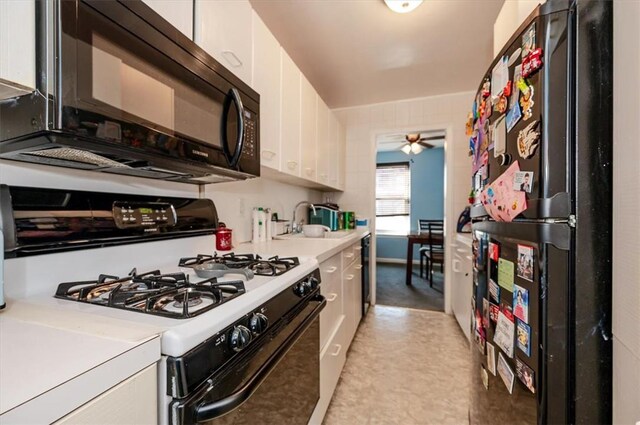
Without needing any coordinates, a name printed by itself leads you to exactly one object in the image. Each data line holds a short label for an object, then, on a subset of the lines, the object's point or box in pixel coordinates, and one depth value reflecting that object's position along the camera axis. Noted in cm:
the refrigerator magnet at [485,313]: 102
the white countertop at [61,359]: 33
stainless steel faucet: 254
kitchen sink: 210
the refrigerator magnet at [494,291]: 94
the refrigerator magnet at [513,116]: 82
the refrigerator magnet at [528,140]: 74
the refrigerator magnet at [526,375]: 76
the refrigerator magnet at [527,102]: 76
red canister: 139
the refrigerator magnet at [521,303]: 77
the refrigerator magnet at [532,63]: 74
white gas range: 51
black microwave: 54
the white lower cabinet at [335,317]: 136
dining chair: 384
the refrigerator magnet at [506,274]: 85
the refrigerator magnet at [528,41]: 76
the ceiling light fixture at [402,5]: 156
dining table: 402
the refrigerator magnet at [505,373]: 86
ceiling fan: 383
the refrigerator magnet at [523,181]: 76
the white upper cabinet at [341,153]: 301
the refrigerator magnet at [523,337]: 77
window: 548
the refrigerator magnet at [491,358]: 96
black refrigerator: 69
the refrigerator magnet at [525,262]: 76
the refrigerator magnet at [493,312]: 95
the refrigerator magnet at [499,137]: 90
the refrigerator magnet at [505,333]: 85
